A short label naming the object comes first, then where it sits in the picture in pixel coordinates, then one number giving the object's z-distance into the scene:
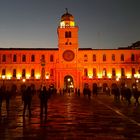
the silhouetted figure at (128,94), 14.90
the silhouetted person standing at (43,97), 9.34
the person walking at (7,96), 10.47
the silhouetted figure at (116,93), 18.29
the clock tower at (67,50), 36.87
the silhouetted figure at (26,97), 9.18
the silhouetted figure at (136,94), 14.18
